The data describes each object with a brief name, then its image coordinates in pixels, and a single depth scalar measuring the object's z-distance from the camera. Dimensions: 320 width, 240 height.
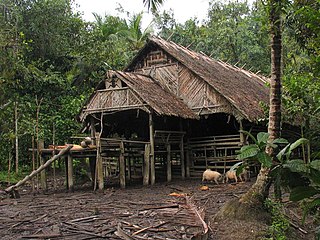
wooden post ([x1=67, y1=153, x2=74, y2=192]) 12.66
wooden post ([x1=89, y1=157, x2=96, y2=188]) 13.85
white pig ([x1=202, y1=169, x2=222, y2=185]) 13.29
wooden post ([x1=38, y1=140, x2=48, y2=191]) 12.78
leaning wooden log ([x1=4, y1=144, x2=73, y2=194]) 11.52
